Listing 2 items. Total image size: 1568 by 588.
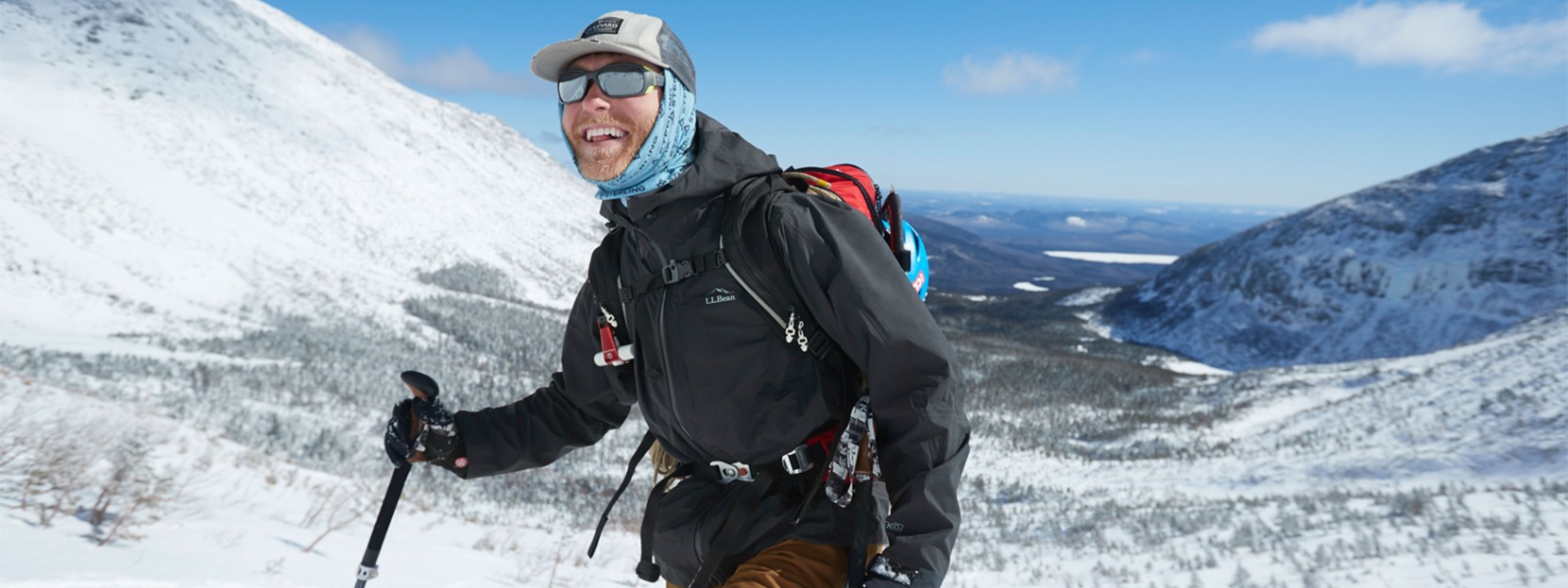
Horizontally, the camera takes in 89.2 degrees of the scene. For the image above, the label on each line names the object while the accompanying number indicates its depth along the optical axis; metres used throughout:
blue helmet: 2.80
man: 2.20
